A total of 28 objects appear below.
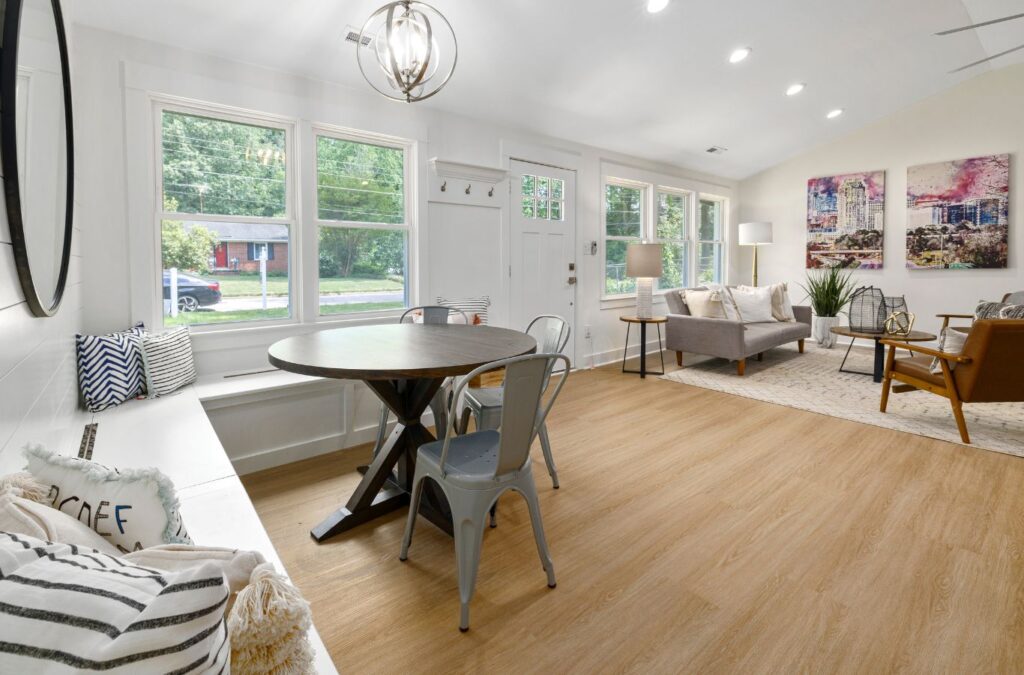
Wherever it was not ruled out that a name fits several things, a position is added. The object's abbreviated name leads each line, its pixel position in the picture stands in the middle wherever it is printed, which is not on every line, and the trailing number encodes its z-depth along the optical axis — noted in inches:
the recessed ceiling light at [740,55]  171.8
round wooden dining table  79.6
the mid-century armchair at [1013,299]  185.2
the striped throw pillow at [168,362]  108.4
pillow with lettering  34.5
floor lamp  281.3
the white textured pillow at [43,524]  28.1
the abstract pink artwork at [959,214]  229.9
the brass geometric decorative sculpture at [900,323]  183.0
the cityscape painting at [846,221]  263.4
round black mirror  39.9
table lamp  203.9
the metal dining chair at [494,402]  99.9
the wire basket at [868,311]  194.2
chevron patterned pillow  98.0
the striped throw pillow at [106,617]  17.0
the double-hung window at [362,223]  145.8
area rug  140.6
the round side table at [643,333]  207.4
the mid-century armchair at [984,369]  119.0
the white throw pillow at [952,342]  129.3
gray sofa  203.2
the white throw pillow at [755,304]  238.2
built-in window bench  59.2
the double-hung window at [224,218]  121.6
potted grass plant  261.3
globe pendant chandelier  84.3
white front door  195.6
